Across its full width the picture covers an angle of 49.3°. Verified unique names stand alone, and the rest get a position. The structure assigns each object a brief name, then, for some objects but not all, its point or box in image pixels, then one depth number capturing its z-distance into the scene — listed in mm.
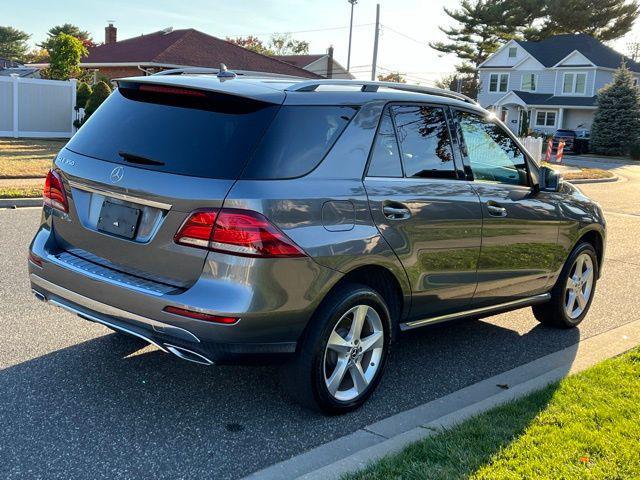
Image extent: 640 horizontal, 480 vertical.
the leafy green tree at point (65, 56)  32562
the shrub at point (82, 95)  26844
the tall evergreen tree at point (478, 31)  67438
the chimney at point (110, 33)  51512
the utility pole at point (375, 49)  36569
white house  55875
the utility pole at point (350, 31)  63375
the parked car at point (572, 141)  46250
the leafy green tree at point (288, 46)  85625
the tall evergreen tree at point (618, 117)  45062
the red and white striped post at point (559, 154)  32797
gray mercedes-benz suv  3535
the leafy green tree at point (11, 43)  94875
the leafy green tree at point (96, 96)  25047
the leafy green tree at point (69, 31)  84125
